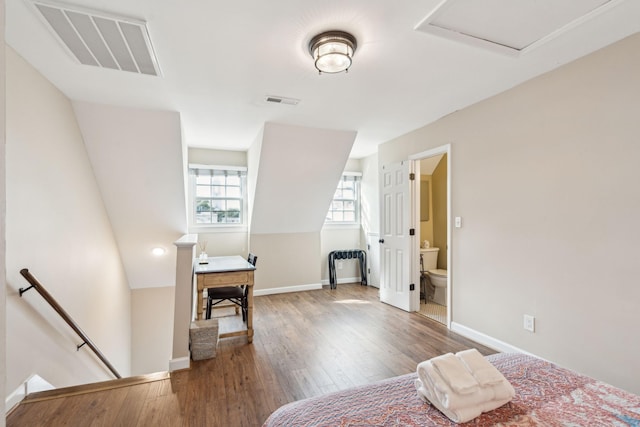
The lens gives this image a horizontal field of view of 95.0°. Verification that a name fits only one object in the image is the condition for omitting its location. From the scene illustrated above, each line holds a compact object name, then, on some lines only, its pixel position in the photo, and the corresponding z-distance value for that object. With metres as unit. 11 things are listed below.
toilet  4.20
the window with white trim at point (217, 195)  4.88
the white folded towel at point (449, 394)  1.03
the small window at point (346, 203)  5.74
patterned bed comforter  1.00
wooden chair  3.19
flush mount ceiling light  1.90
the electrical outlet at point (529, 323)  2.52
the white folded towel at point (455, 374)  1.05
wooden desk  2.97
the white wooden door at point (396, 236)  3.97
